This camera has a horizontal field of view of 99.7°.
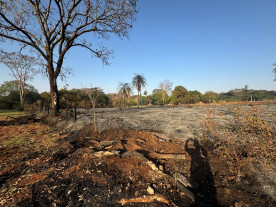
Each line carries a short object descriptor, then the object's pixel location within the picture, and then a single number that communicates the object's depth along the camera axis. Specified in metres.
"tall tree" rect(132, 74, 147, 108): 21.88
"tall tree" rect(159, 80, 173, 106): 41.38
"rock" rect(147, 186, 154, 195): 1.93
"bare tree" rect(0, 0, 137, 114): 8.39
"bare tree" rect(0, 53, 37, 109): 22.46
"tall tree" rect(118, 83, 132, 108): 23.86
